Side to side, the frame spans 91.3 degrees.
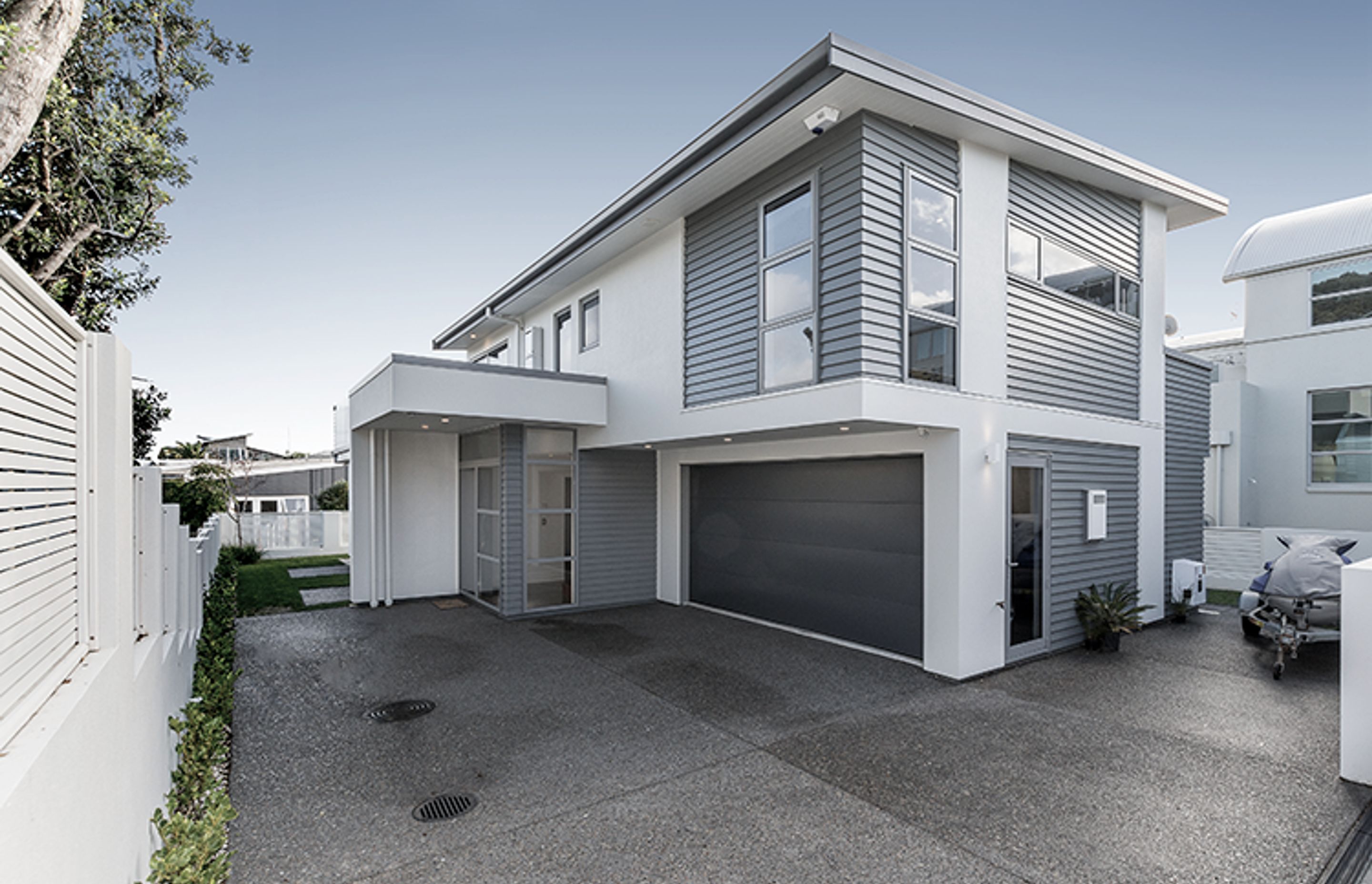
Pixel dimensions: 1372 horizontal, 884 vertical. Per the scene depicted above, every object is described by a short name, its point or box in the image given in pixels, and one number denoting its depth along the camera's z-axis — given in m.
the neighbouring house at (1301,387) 13.05
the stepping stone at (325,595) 11.02
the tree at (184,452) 20.13
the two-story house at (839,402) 6.30
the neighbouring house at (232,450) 22.83
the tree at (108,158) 6.54
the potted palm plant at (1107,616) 7.60
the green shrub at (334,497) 21.00
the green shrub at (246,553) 15.91
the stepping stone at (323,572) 14.15
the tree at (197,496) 9.77
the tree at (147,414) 8.80
